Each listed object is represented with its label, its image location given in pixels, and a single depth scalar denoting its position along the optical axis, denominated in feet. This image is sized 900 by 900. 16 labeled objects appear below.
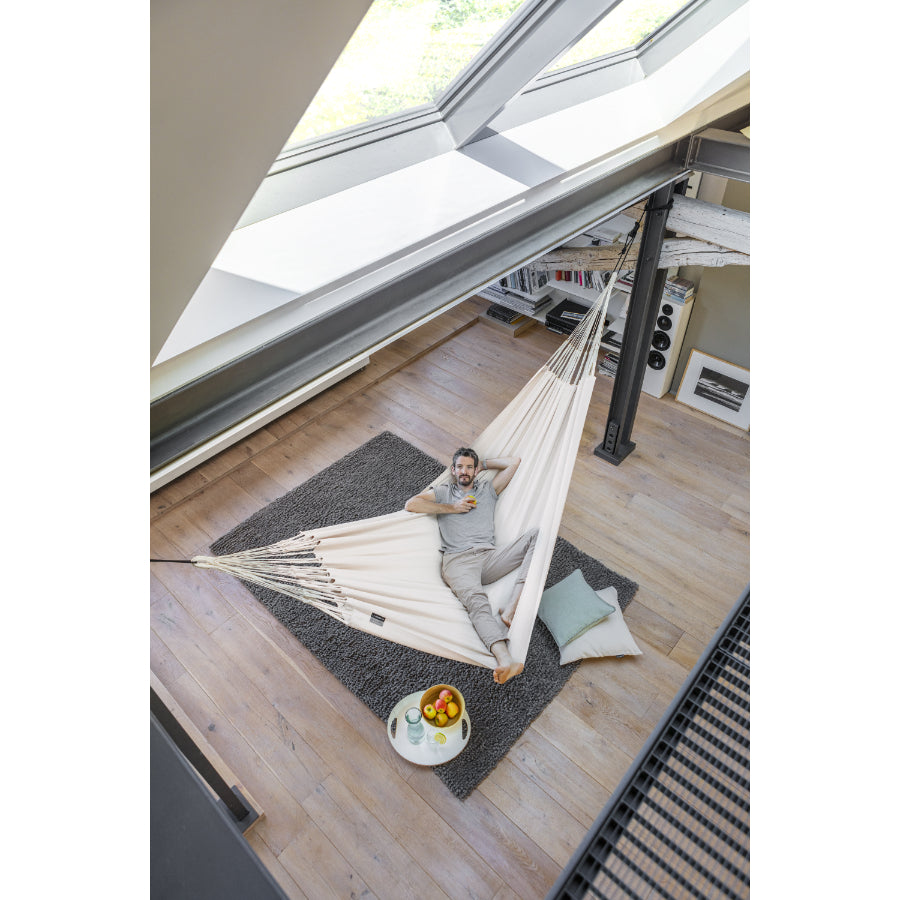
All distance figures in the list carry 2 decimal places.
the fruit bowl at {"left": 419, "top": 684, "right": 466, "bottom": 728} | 6.81
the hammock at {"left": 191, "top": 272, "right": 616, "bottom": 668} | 6.39
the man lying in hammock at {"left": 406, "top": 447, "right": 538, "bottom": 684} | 6.93
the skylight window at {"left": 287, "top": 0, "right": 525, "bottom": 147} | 3.41
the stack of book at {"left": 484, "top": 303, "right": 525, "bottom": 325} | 13.85
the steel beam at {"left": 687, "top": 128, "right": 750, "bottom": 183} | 7.34
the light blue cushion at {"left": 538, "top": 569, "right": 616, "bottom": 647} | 8.04
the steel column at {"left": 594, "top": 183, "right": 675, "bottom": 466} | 8.50
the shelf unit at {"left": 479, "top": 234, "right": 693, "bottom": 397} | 11.28
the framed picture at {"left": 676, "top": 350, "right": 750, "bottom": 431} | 11.16
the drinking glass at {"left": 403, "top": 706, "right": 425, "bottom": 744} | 6.92
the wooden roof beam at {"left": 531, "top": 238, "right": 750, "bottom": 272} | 8.43
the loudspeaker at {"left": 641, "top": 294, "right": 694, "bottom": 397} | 11.16
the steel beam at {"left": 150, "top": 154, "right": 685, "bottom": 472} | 3.73
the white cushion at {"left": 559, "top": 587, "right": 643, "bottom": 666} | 7.95
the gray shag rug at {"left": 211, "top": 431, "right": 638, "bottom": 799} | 7.39
